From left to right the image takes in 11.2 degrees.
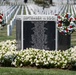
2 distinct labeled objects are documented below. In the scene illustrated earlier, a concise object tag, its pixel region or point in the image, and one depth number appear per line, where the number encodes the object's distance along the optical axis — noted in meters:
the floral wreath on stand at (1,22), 11.88
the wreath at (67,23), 11.77
